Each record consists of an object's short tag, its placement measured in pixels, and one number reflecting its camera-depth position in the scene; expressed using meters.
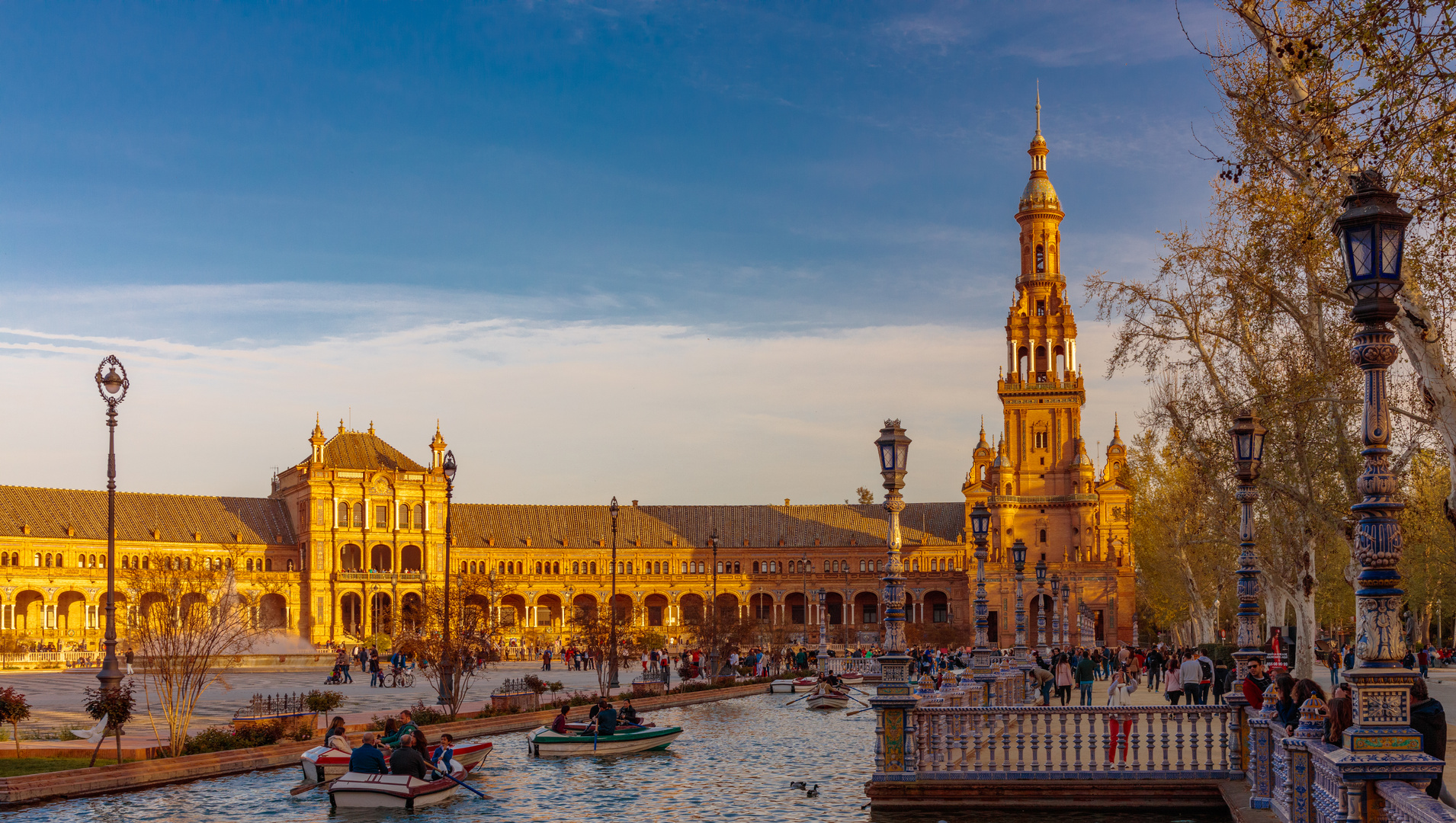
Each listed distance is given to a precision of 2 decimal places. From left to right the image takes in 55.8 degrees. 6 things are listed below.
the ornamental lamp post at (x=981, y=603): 28.88
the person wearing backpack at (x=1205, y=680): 29.83
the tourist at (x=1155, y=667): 48.91
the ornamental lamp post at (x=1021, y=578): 41.06
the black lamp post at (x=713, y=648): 56.88
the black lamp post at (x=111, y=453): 28.14
